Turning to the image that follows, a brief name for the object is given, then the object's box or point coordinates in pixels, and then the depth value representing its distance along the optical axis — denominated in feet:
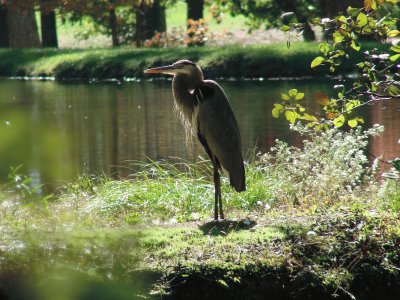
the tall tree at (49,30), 202.08
